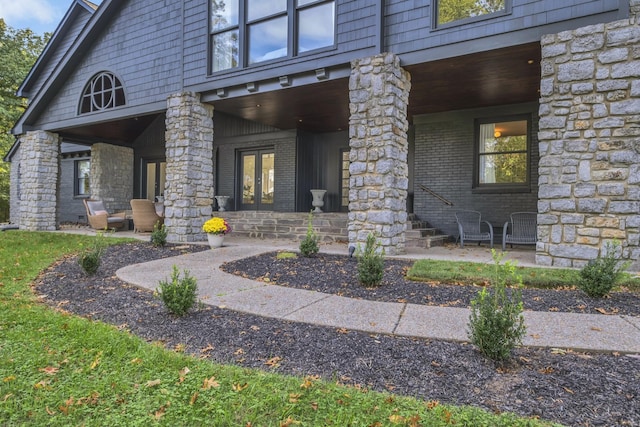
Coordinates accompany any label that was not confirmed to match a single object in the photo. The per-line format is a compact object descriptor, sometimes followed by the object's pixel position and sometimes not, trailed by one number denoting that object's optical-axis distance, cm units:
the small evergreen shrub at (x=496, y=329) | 244
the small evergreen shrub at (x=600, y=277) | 386
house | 529
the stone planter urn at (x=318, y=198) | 1170
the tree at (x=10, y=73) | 1598
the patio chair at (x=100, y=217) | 1150
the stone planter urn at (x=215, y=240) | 776
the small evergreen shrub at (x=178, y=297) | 341
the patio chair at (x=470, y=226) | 774
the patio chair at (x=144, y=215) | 1034
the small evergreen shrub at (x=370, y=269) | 448
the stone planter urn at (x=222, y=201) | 1266
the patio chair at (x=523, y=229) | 707
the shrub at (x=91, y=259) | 523
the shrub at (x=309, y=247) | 634
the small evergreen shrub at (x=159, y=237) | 772
